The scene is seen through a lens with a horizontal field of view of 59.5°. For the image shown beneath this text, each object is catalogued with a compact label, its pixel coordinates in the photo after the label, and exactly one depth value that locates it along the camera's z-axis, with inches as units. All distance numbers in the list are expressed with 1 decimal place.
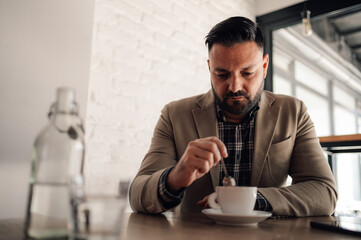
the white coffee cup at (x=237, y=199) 29.2
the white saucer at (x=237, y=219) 27.4
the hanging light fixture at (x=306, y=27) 83.7
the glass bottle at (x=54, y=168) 19.0
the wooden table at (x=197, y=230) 22.5
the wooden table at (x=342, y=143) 73.9
